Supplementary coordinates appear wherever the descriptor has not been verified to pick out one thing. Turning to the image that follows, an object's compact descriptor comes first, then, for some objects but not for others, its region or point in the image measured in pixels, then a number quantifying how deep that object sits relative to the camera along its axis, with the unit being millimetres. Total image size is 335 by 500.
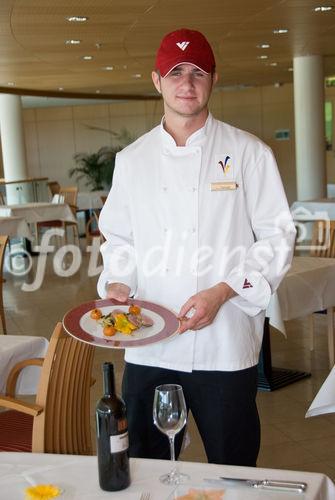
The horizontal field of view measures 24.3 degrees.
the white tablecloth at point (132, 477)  1622
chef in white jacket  2180
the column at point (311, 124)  12391
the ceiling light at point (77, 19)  7346
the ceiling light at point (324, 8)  7638
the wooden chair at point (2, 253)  6254
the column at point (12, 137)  14484
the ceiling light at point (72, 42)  9000
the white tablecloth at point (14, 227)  10031
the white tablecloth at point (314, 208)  10281
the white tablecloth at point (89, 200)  14445
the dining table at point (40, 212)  11008
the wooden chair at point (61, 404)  2498
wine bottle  1662
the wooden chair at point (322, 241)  5742
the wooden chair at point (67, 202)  11836
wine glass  1717
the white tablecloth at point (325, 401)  2545
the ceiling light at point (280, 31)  9029
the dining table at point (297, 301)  4684
